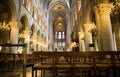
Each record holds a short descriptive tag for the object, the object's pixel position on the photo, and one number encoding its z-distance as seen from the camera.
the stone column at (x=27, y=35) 11.40
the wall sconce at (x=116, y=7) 5.37
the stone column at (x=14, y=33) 9.01
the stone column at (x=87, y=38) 9.35
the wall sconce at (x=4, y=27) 8.24
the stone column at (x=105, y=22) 5.73
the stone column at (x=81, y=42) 11.71
